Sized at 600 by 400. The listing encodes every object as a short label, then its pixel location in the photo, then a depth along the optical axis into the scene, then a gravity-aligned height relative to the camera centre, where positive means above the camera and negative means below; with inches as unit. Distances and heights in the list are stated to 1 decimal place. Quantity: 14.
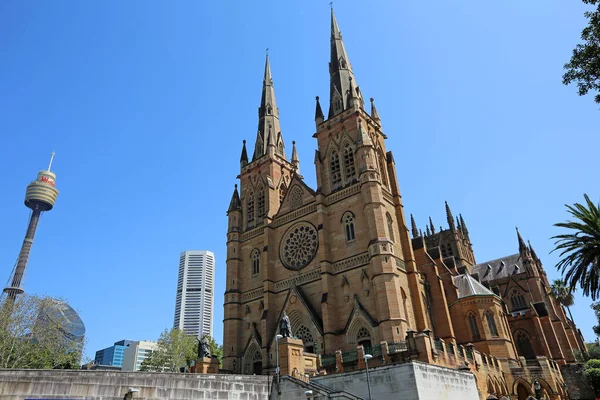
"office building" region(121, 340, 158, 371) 5944.9 +843.8
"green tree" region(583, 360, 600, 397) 1286.9 +46.5
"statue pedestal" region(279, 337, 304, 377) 875.4 +100.4
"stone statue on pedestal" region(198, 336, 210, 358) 1307.8 +181.6
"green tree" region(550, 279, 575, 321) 1996.8 +439.9
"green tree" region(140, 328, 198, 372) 2020.2 +278.1
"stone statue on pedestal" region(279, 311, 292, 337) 940.6 +163.7
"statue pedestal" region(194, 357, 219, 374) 1276.5 +134.1
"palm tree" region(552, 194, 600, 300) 942.4 +291.5
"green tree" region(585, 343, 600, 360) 2043.9 +191.3
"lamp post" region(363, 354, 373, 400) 695.0 +34.9
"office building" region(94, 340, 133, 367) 7529.5 +1071.7
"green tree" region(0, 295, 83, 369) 1311.5 +257.2
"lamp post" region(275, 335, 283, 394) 718.5 +117.6
